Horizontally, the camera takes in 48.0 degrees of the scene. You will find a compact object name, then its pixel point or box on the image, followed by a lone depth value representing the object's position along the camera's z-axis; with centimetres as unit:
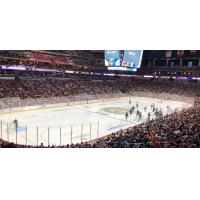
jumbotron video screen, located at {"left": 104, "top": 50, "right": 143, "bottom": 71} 2534
